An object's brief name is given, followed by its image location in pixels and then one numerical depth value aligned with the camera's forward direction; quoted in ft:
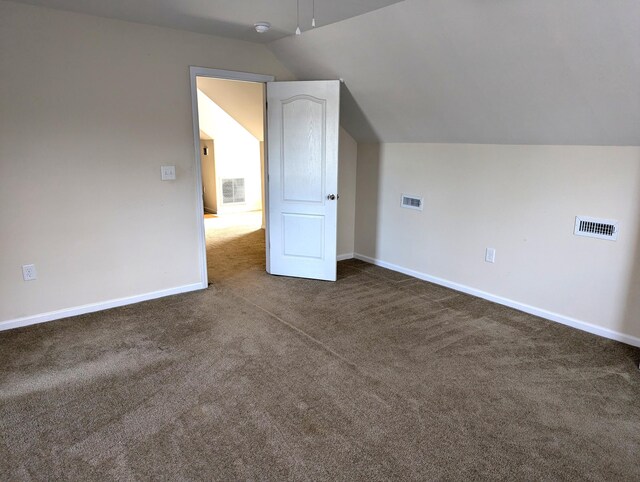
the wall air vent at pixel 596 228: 9.93
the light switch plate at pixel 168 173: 12.18
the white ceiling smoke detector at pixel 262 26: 10.80
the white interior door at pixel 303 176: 13.23
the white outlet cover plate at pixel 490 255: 12.35
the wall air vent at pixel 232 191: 26.53
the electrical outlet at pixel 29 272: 10.49
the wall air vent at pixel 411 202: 14.32
